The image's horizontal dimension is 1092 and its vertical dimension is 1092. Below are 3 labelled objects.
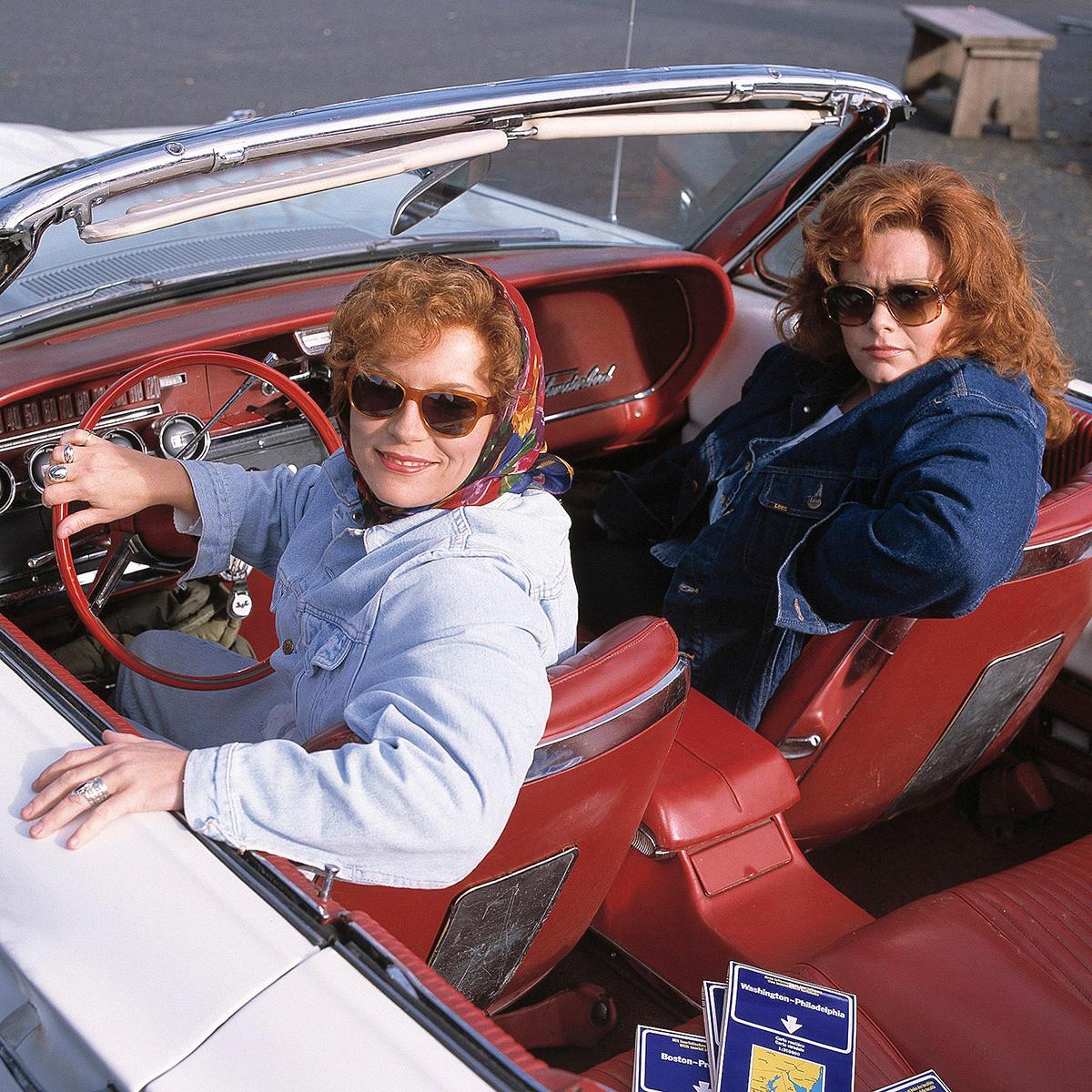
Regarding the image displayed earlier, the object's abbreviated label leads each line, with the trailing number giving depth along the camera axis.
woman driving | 1.33
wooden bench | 8.82
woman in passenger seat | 1.98
